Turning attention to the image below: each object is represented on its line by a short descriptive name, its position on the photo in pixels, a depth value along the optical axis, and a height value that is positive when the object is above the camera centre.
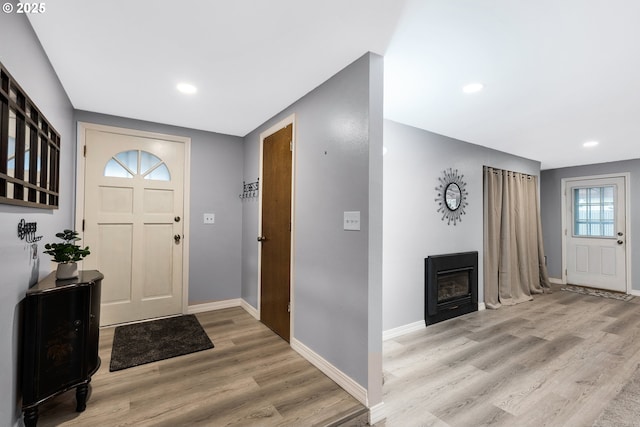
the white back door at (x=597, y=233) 5.05 -0.26
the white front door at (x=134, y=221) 3.05 -0.06
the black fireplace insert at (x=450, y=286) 3.40 -0.86
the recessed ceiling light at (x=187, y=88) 2.42 +1.09
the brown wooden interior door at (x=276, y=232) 2.79 -0.16
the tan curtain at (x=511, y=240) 4.11 -0.34
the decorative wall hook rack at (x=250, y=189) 3.48 +0.34
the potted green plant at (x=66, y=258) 1.82 -0.27
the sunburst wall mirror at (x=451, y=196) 3.57 +0.28
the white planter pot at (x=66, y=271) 1.82 -0.35
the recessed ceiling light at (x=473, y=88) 2.35 +1.08
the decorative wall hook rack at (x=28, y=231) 1.56 -0.09
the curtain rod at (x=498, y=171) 4.21 +0.72
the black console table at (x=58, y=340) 1.53 -0.71
